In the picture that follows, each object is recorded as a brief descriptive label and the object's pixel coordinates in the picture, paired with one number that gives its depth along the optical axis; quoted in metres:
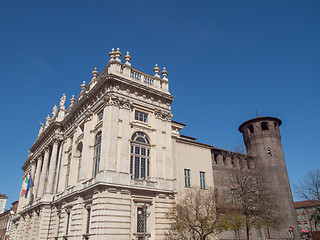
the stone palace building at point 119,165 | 22.36
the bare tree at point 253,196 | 29.77
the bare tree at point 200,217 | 21.03
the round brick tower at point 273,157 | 38.50
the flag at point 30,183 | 35.78
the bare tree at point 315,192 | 36.50
